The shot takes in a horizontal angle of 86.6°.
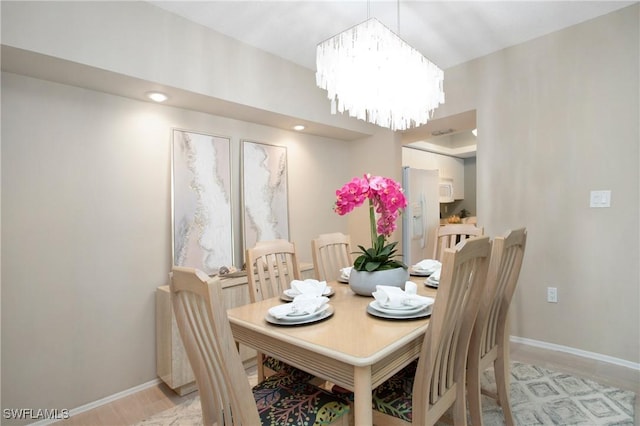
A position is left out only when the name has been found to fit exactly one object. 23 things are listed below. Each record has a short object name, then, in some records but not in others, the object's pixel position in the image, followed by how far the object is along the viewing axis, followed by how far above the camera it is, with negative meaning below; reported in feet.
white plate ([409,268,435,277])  7.32 -1.32
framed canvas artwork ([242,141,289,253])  10.05 +0.65
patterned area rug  6.23 -3.81
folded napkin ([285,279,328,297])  5.57 -1.26
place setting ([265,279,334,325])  4.45 -1.33
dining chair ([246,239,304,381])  6.04 -1.11
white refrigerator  14.17 -0.08
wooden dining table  3.54 -1.50
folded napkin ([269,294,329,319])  4.52 -1.29
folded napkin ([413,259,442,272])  7.41 -1.19
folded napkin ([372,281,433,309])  4.66 -1.21
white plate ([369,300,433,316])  4.54 -1.33
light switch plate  8.32 +0.28
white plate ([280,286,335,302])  5.65 -1.38
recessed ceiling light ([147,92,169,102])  7.80 +2.78
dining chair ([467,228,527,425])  5.01 -1.88
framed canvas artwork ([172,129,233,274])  8.53 +0.34
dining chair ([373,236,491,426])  3.82 -1.79
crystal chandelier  5.98 +2.58
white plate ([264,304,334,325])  4.44 -1.41
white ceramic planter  5.55 -1.10
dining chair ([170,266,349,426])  3.15 -1.73
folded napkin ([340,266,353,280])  7.00 -1.26
